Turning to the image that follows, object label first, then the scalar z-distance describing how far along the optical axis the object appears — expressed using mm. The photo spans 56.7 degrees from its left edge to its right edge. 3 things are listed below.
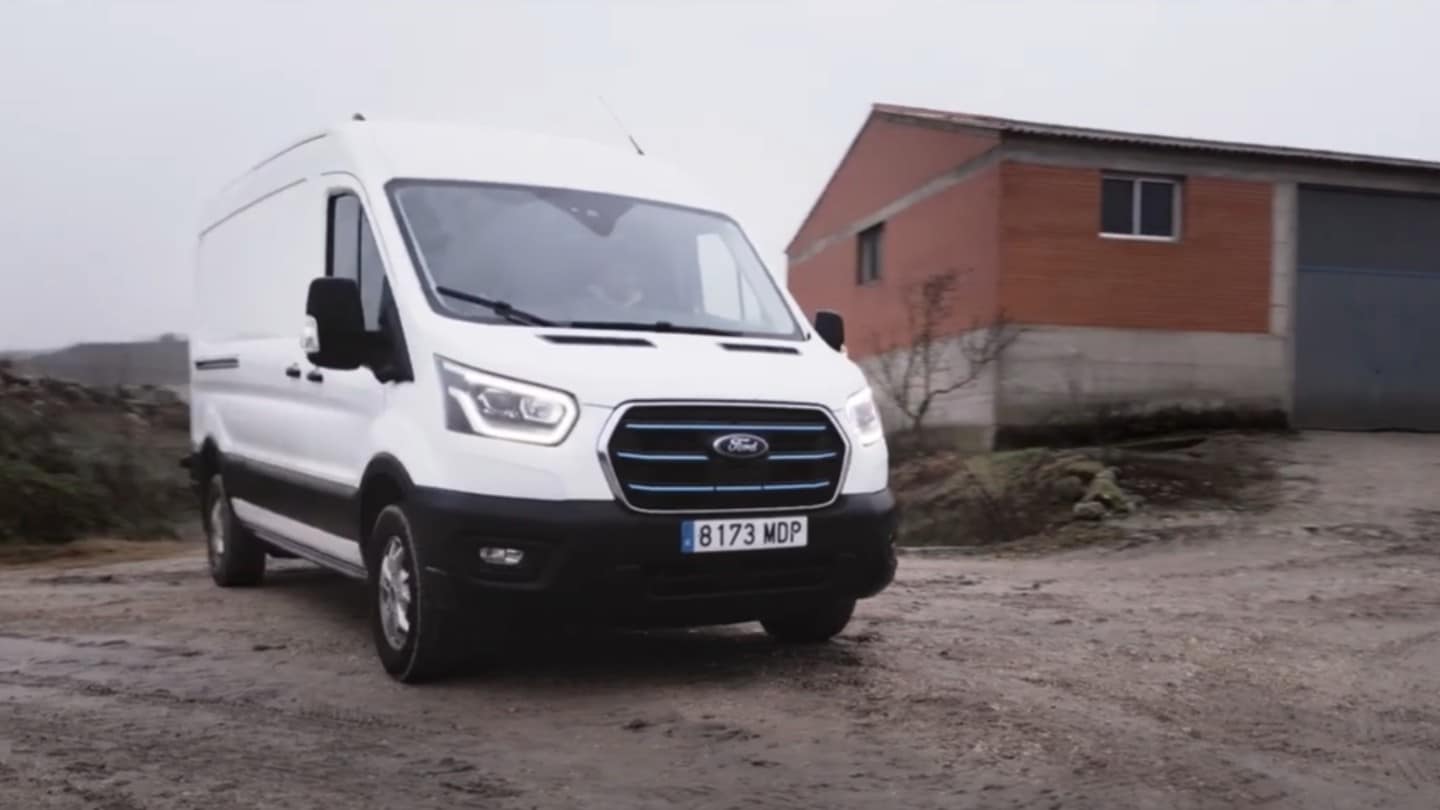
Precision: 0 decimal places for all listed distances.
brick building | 18266
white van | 4953
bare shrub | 18266
